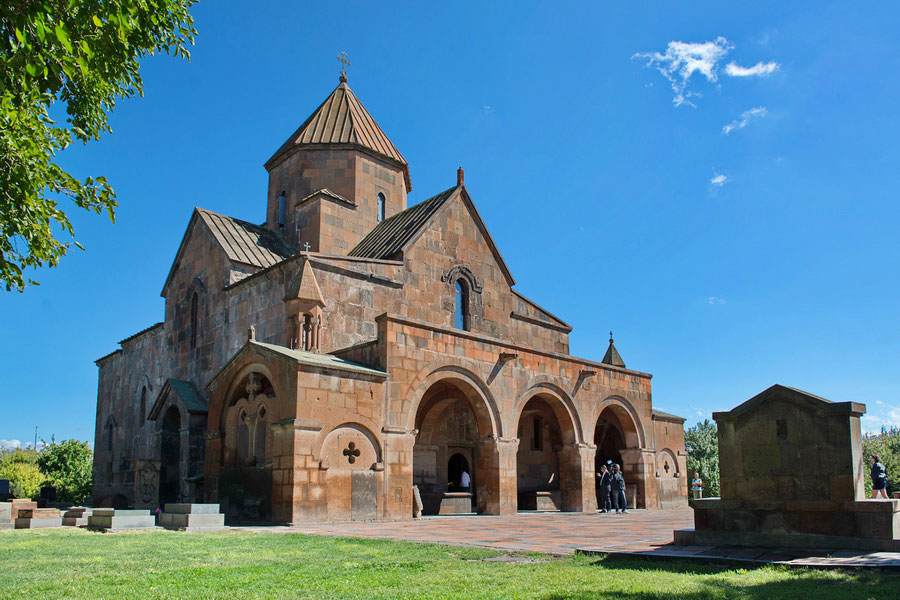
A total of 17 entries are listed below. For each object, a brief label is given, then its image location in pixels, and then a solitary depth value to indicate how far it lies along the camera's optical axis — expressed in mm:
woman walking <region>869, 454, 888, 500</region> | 14906
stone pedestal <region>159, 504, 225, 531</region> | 12258
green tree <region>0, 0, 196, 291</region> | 7465
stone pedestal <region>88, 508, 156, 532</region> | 12166
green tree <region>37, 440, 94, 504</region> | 34906
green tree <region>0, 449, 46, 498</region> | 33156
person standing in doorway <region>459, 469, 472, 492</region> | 20047
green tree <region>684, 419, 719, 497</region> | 32875
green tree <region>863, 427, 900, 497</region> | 38688
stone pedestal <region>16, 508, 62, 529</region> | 13625
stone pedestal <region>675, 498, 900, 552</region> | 7578
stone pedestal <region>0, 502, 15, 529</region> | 13997
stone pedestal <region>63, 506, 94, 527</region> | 13758
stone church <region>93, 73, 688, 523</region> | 14891
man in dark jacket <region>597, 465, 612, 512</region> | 19641
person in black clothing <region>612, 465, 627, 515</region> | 19672
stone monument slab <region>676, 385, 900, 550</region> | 7824
